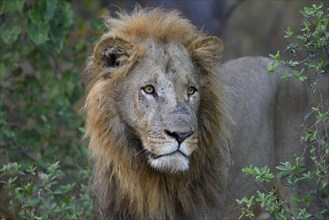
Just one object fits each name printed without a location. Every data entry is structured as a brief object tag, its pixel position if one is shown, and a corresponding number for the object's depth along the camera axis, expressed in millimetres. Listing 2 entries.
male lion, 10633
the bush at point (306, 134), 10508
